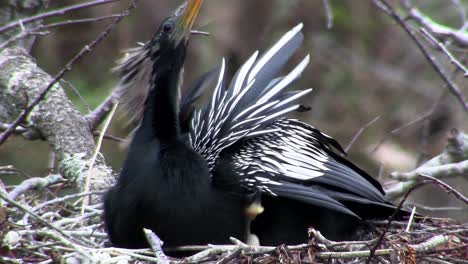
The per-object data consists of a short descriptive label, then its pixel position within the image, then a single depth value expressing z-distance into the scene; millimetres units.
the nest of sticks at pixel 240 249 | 7062
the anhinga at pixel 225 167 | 8164
